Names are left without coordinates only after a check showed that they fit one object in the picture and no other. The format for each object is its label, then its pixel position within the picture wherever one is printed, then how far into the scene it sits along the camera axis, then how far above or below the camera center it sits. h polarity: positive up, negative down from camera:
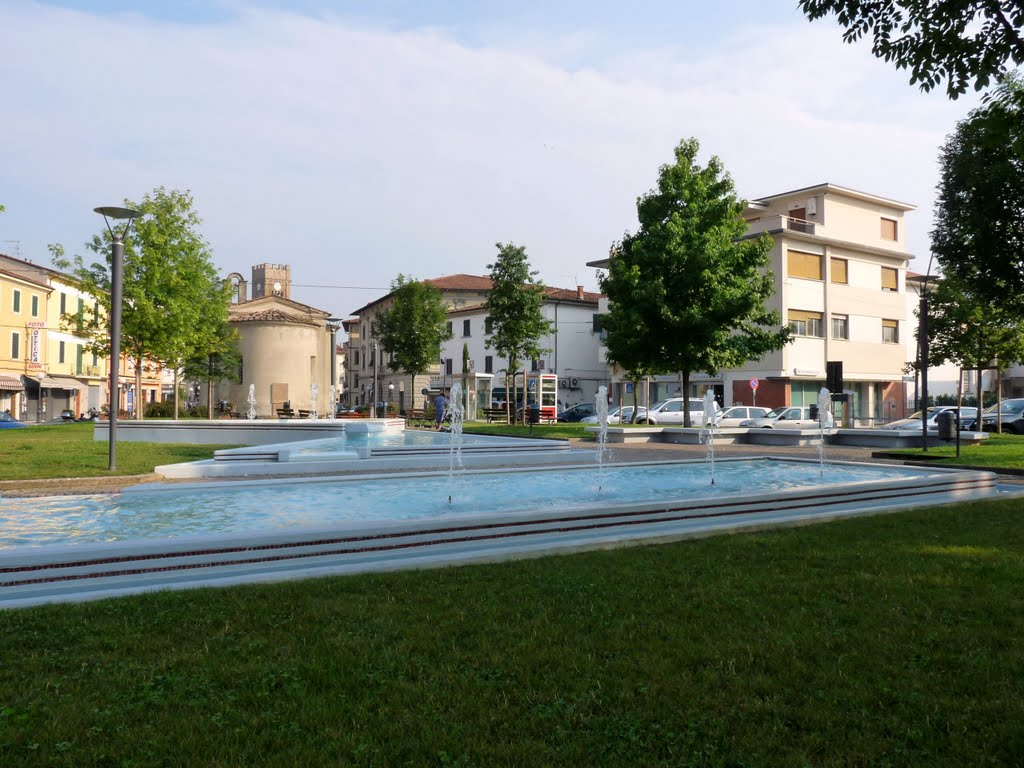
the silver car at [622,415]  40.54 -0.71
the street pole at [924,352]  20.48 +1.26
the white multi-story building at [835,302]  44.16 +5.79
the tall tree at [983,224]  17.09 +4.06
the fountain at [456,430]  13.95 -0.54
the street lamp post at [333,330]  40.53 +3.87
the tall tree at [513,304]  35.78 +4.43
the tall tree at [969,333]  33.41 +2.97
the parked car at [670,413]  38.75 -0.58
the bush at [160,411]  40.48 -0.46
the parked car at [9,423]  34.98 -0.94
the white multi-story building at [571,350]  60.97 +4.02
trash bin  21.59 -0.65
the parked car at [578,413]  49.47 -0.71
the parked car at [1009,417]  35.91 -0.75
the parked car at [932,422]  32.62 -0.89
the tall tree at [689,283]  27.89 +4.23
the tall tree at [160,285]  30.36 +4.54
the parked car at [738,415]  35.72 -0.62
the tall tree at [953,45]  7.18 +3.30
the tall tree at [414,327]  50.19 +4.74
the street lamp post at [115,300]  14.27 +1.87
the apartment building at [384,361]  70.75 +4.44
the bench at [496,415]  43.09 -0.73
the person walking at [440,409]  33.75 -0.31
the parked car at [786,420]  34.75 -0.84
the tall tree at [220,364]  38.84 +1.98
